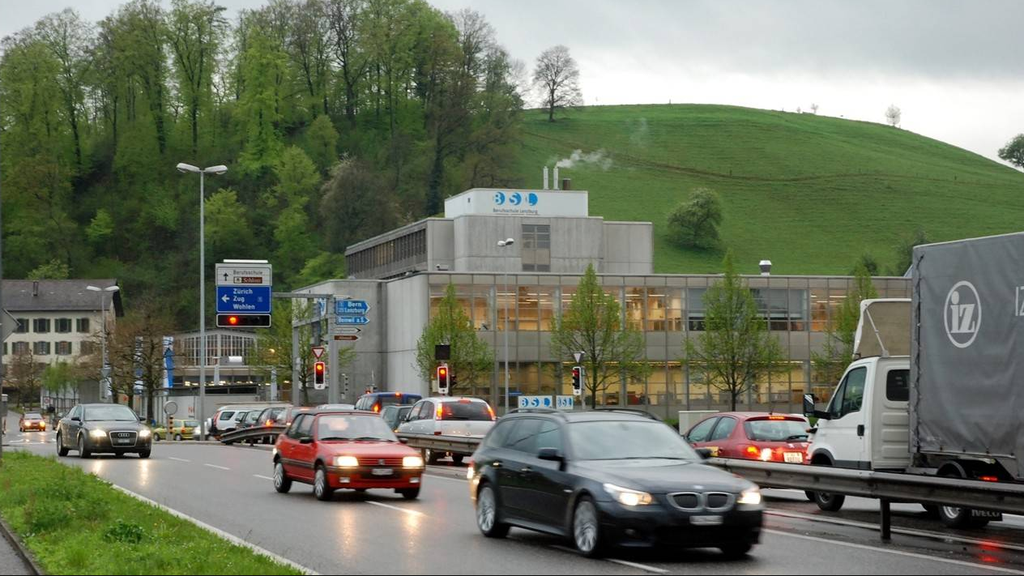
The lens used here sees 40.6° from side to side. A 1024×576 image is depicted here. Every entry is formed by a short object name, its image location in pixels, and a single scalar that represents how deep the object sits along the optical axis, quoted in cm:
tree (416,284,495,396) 7431
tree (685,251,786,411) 7419
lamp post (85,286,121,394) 8531
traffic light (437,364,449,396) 4934
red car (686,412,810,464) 2464
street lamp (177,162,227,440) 6134
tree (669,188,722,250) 13475
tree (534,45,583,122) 15718
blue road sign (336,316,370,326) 5344
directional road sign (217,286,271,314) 5161
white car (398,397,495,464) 3725
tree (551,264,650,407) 7419
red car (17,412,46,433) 9450
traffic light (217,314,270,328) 5006
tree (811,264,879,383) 7562
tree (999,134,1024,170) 18328
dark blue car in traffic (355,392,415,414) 4740
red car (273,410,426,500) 2339
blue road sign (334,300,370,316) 5359
